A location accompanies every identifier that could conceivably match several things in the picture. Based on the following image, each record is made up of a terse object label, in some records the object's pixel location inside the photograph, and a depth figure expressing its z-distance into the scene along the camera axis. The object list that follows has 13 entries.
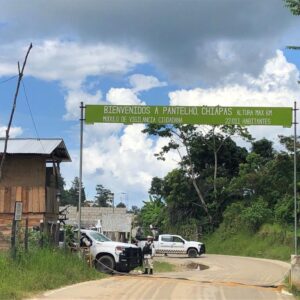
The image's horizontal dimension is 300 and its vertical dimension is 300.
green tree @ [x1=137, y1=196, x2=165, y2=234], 71.20
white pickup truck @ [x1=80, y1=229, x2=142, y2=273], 24.38
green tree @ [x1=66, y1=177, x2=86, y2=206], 131.62
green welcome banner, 24.56
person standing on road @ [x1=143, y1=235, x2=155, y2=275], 26.22
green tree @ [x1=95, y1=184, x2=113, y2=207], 148.02
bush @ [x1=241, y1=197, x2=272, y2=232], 54.28
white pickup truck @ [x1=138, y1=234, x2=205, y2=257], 46.81
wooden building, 28.19
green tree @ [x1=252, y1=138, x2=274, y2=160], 66.06
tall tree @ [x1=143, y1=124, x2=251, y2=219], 62.75
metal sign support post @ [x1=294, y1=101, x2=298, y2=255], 24.22
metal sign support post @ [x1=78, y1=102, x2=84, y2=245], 23.34
